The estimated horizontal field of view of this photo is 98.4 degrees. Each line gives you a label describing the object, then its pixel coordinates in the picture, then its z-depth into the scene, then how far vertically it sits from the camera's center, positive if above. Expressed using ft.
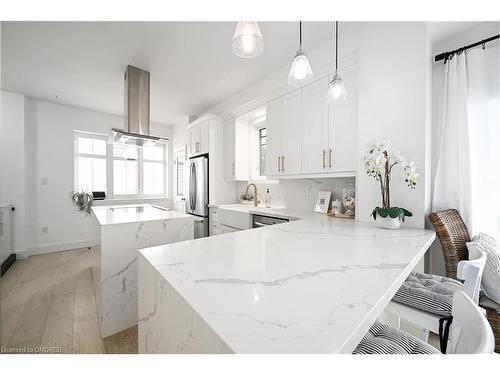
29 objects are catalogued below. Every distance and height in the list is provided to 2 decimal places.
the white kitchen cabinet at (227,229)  10.04 -2.14
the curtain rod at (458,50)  5.16 +3.52
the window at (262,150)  11.69 +1.85
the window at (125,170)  15.34 +0.98
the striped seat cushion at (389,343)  2.22 -1.75
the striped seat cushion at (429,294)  3.13 -1.70
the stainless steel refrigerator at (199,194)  12.12 -0.59
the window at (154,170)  16.84 +1.08
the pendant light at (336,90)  4.79 +2.11
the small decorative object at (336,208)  7.47 -0.83
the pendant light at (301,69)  3.96 +2.13
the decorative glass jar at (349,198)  7.07 -0.46
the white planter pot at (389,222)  4.96 -0.88
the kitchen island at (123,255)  5.71 -1.96
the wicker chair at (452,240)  4.63 -1.29
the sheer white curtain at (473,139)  5.38 +1.17
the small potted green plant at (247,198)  11.99 -0.80
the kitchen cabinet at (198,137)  12.35 +2.80
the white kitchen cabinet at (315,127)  7.17 +1.97
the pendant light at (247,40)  3.11 +2.18
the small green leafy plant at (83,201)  13.23 -1.08
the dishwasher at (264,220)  7.99 -1.41
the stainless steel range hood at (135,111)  8.77 +3.16
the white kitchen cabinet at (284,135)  8.07 +1.94
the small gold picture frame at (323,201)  7.92 -0.65
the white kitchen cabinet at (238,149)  11.36 +1.84
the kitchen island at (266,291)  1.37 -0.95
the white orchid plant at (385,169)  4.91 +0.38
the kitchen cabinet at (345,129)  6.47 +1.73
